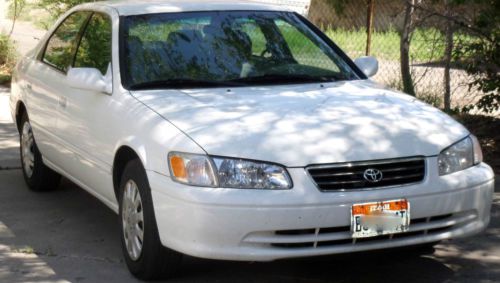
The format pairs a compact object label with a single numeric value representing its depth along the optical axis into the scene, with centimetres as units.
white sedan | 672
